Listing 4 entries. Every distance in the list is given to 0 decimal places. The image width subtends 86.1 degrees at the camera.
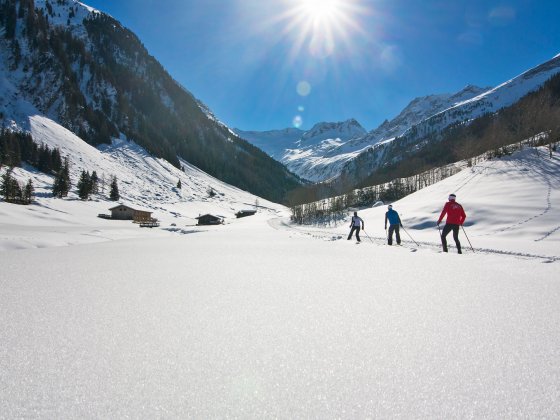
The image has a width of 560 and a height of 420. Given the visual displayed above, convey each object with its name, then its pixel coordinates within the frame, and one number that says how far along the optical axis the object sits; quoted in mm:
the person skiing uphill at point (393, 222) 15946
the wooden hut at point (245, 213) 109875
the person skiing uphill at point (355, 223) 18656
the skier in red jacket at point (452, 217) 12062
